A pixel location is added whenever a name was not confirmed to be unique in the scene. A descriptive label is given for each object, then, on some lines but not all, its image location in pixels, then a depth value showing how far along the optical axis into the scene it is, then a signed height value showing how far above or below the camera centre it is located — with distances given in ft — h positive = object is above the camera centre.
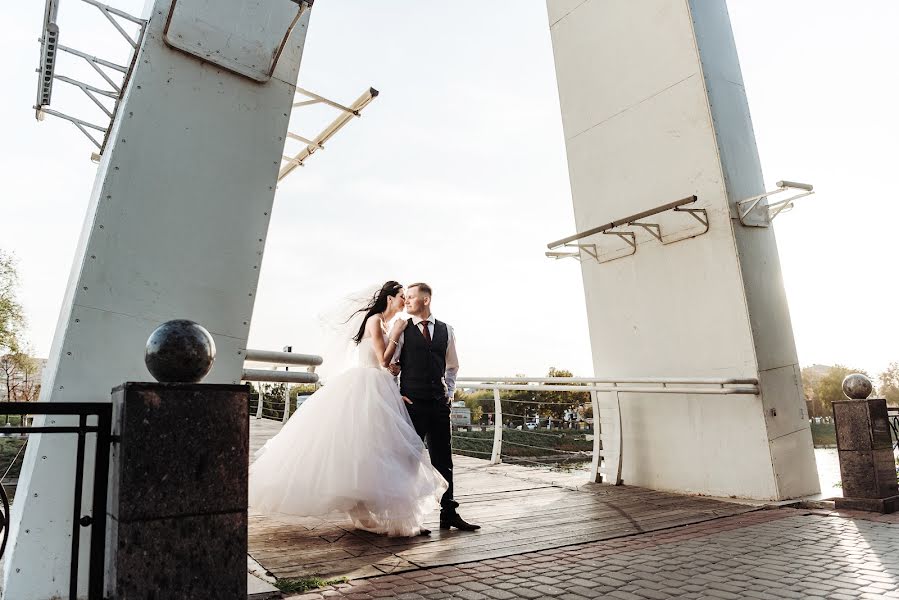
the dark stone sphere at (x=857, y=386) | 16.58 -0.04
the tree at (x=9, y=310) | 98.12 +22.54
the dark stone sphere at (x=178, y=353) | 6.23 +0.85
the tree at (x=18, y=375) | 102.22 +12.16
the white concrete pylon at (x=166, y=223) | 8.87 +3.71
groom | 14.26 +0.86
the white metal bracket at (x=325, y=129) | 13.47 +7.47
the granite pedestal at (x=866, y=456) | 15.69 -2.00
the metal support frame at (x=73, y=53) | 10.00 +6.83
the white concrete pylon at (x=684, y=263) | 18.02 +4.72
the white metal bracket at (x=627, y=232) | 19.04 +6.23
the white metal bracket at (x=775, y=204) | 17.37 +6.02
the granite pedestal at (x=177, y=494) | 5.83 -0.67
